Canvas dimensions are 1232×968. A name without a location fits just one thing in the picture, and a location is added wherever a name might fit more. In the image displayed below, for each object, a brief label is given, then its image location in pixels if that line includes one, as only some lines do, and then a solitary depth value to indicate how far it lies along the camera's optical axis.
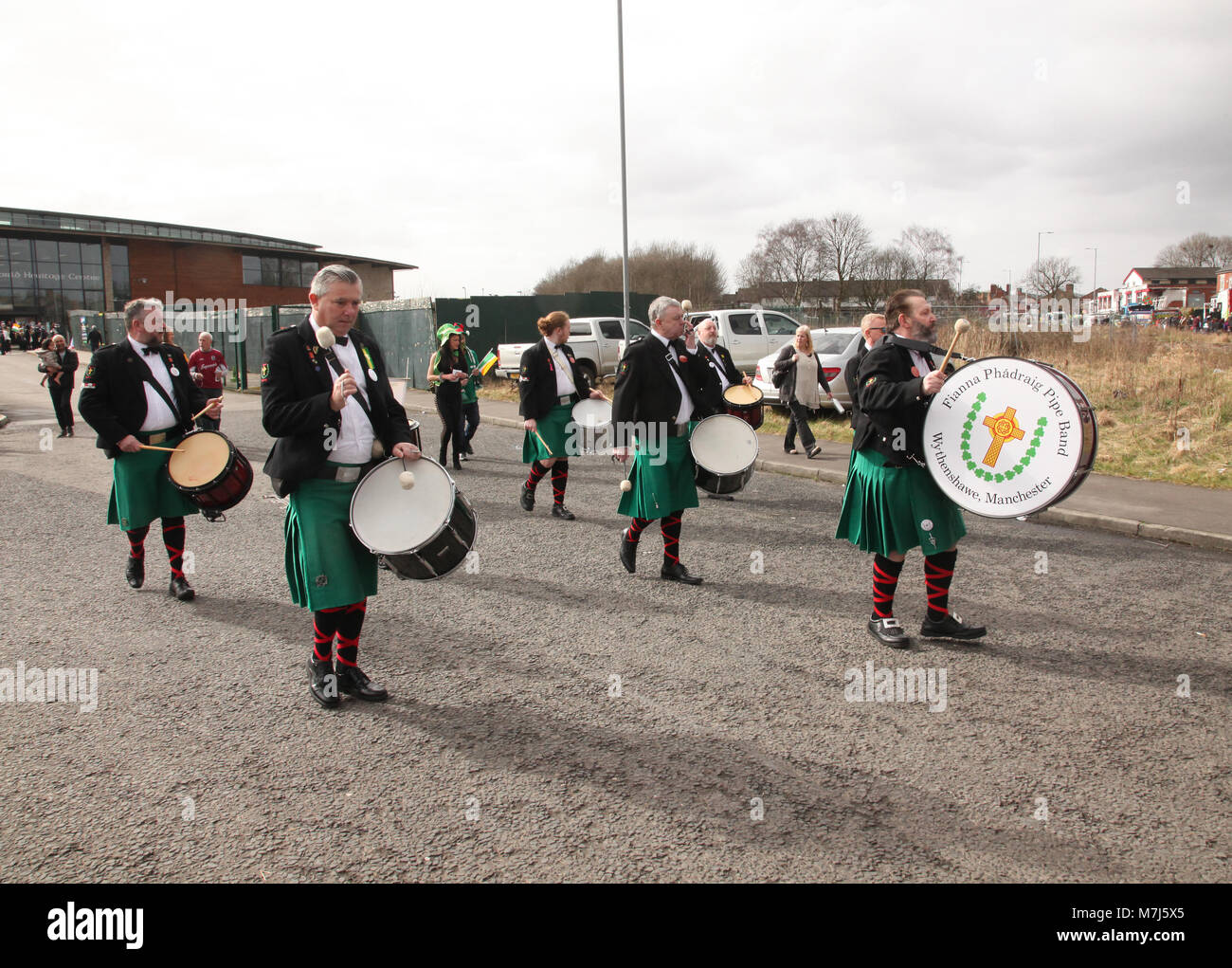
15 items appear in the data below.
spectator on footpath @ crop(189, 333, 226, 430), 13.02
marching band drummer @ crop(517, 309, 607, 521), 8.34
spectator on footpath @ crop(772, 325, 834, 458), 11.53
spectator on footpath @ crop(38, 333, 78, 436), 15.81
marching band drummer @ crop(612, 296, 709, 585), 6.11
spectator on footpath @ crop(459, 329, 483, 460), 11.08
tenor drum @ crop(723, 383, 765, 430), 7.75
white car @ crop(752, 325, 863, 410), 14.16
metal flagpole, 17.41
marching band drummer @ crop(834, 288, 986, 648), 4.58
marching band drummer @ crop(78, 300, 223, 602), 5.68
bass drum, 3.97
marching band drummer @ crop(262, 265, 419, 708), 3.83
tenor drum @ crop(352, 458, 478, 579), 3.84
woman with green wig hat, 10.83
